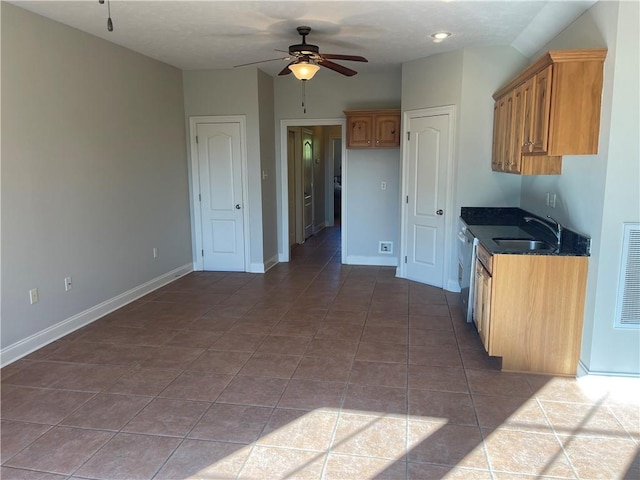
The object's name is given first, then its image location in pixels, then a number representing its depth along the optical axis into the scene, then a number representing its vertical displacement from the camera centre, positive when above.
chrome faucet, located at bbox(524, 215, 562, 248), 3.44 -0.48
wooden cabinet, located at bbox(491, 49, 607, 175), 2.97 +0.43
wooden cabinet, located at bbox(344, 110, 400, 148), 6.15 +0.54
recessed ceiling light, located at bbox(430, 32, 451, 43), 4.33 +1.26
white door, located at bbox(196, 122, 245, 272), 6.17 -0.36
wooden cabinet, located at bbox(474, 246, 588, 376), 3.15 -0.99
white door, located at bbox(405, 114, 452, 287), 5.37 -0.34
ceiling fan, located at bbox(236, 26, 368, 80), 3.96 +0.94
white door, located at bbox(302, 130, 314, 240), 8.68 -0.22
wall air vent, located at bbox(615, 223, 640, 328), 2.91 -0.73
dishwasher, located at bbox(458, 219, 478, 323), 4.01 -0.92
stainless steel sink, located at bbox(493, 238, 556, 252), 3.88 -0.64
